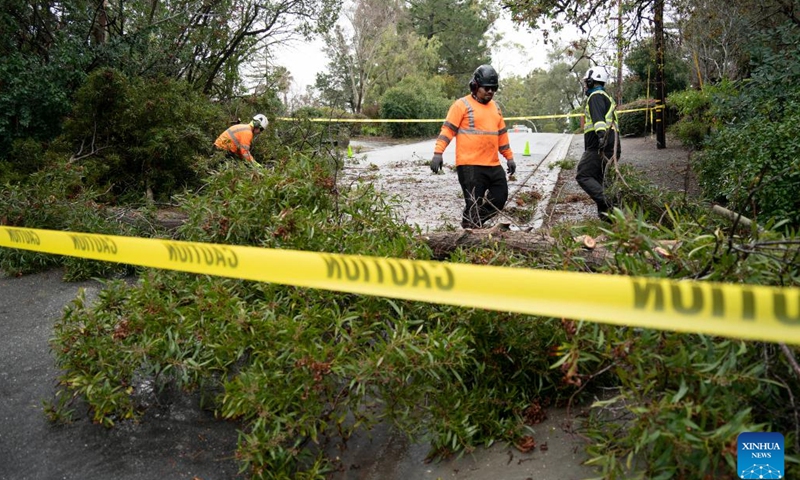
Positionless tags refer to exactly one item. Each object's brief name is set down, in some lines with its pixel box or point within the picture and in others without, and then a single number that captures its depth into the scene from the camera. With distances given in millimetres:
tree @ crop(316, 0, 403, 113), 35156
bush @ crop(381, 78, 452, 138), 29234
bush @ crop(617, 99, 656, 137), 23312
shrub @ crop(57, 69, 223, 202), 8258
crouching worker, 8234
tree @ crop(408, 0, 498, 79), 51969
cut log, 3756
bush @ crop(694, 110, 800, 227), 5801
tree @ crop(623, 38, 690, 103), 21344
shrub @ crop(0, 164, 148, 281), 5992
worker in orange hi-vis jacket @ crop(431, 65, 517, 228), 6520
